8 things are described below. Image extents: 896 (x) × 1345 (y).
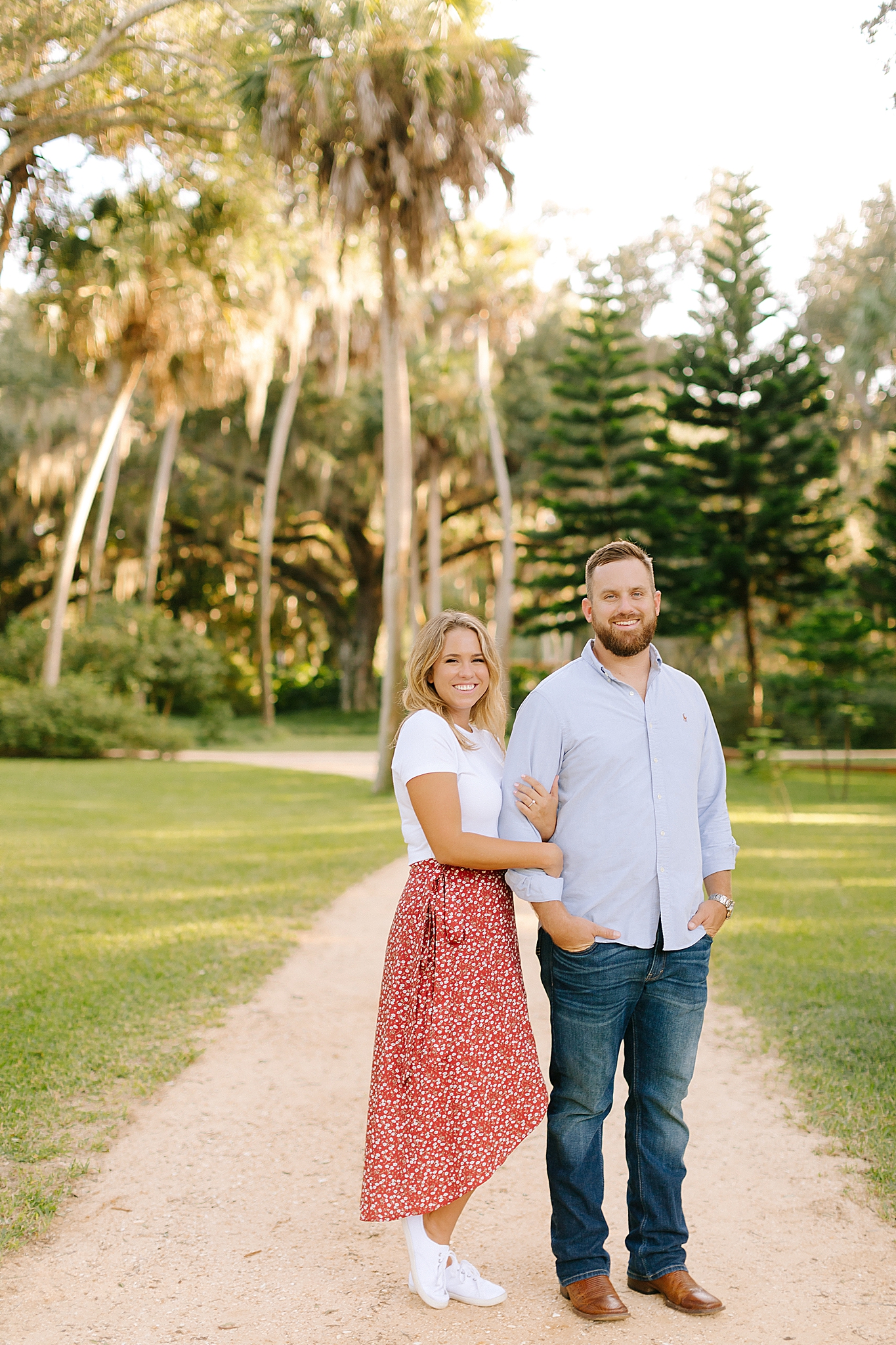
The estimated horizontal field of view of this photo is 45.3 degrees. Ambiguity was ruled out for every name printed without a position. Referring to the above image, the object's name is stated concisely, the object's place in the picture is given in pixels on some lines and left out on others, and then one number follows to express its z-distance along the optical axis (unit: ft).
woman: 8.78
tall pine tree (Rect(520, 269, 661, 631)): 77.41
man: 8.75
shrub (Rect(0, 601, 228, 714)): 75.82
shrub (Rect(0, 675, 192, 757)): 66.80
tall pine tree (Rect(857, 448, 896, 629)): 66.50
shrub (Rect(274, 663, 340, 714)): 129.39
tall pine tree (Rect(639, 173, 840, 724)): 75.82
